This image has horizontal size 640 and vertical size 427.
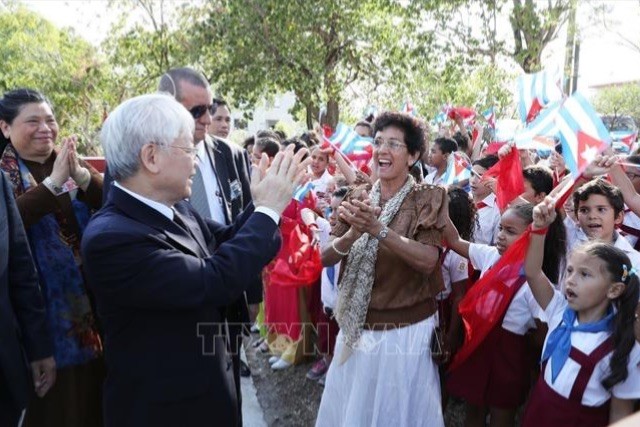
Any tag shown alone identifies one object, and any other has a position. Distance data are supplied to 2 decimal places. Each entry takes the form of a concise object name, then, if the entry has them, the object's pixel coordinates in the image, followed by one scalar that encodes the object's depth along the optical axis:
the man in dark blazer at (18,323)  2.29
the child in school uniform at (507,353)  3.07
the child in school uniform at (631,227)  3.59
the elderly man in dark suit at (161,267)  1.77
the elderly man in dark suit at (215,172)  2.43
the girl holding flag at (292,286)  4.59
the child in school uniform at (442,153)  6.04
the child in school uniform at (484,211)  4.30
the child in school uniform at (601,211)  3.02
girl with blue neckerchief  2.33
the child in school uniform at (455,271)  3.40
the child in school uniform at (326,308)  4.29
